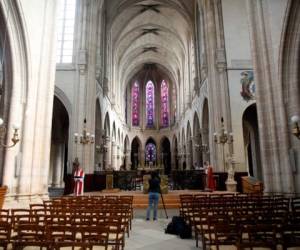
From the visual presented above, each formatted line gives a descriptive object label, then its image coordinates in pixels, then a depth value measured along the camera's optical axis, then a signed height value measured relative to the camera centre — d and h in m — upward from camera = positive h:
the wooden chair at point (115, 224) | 3.52 -0.82
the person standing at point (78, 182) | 12.55 -0.60
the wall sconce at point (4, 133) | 7.41 +1.24
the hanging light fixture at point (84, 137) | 15.49 +2.13
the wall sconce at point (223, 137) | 14.38 +1.86
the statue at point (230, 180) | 13.61 -0.65
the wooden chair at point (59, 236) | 2.50 -0.75
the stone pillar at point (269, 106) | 8.76 +2.29
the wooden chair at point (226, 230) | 3.18 -0.80
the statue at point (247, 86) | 16.92 +5.61
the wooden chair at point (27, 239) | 2.72 -0.80
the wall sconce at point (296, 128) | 7.06 +1.12
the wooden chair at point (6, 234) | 2.83 -0.80
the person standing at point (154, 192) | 8.10 -0.74
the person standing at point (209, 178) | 13.78 -0.53
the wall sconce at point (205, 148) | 20.38 +1.67
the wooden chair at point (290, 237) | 2.67 -0.81
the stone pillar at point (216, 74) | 16.75 +6.57
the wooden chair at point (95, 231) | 2.92 -0.76
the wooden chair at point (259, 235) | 2.59 -0.79
